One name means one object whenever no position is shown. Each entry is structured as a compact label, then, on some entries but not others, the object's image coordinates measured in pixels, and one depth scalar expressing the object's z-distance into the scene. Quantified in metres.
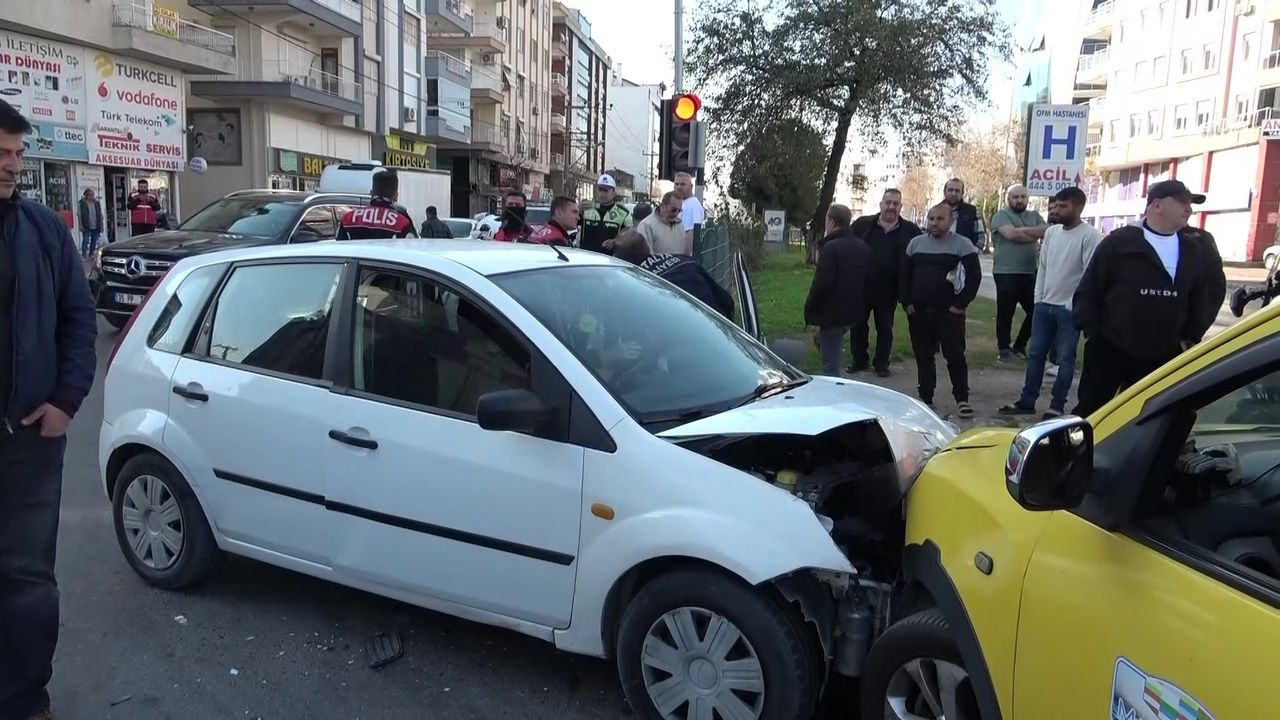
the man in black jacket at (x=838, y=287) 8.11
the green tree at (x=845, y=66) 22.89
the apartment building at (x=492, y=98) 45.07
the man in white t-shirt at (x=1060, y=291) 7.34
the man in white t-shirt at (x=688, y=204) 9.72
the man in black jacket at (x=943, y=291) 7.50
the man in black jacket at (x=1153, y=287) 5.23
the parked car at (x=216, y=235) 9.90
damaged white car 2.88
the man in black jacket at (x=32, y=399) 2.92
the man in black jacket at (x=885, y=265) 9.60
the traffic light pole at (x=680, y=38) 15.87
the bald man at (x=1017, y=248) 9.27
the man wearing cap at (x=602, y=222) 10.09
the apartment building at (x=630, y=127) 118.69
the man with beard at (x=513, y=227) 8.85
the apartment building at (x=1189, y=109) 40.97
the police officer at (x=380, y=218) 8.02
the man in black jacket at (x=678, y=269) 6.24
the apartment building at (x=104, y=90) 21.30
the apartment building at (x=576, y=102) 71.06
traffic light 10.15
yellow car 1.59
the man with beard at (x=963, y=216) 9.39
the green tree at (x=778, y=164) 25.17
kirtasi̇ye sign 40.47
